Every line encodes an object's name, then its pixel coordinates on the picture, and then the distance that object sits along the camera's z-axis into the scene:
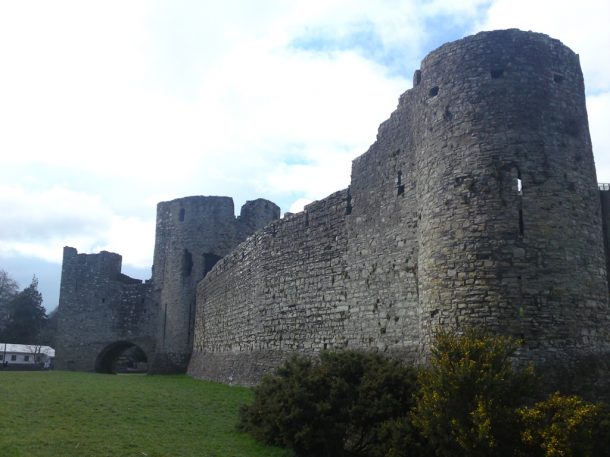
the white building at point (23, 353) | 72.89
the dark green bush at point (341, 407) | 12.09
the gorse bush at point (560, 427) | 9.73
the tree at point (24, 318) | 69.62
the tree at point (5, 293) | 74.75
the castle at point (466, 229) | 12.56
